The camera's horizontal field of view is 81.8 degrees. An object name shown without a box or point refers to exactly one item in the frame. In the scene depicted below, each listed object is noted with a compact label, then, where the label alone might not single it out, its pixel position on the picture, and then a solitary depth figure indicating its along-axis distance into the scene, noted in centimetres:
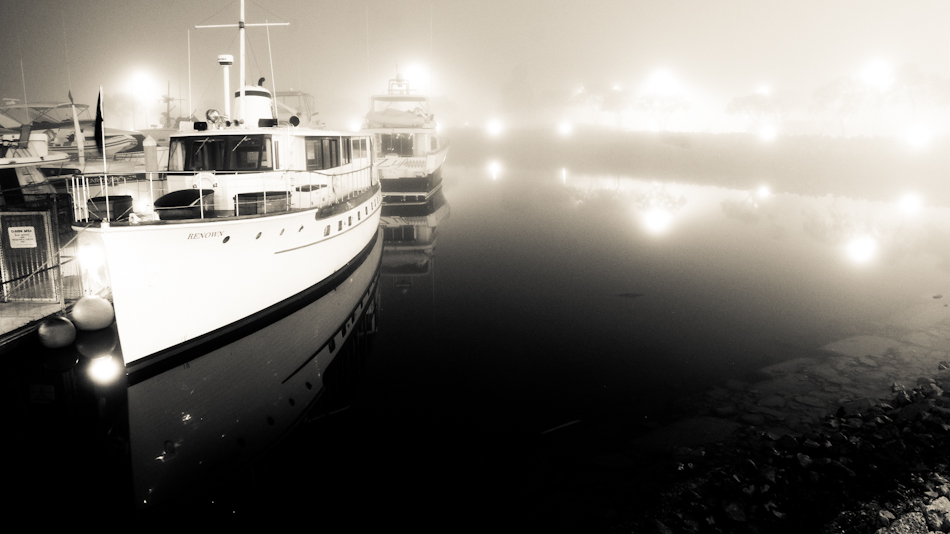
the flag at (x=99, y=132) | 1062
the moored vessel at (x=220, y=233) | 998
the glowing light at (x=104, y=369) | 1023
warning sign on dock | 1201
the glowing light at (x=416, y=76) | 5416
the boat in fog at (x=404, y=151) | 3525
